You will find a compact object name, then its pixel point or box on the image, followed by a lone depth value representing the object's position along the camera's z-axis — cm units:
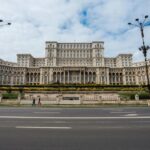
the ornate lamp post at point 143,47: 2627
